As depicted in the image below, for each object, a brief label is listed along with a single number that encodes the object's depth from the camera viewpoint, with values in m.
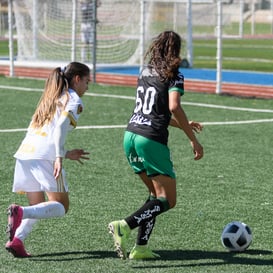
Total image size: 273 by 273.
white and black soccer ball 14.78
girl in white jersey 13.95
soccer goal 53.53
